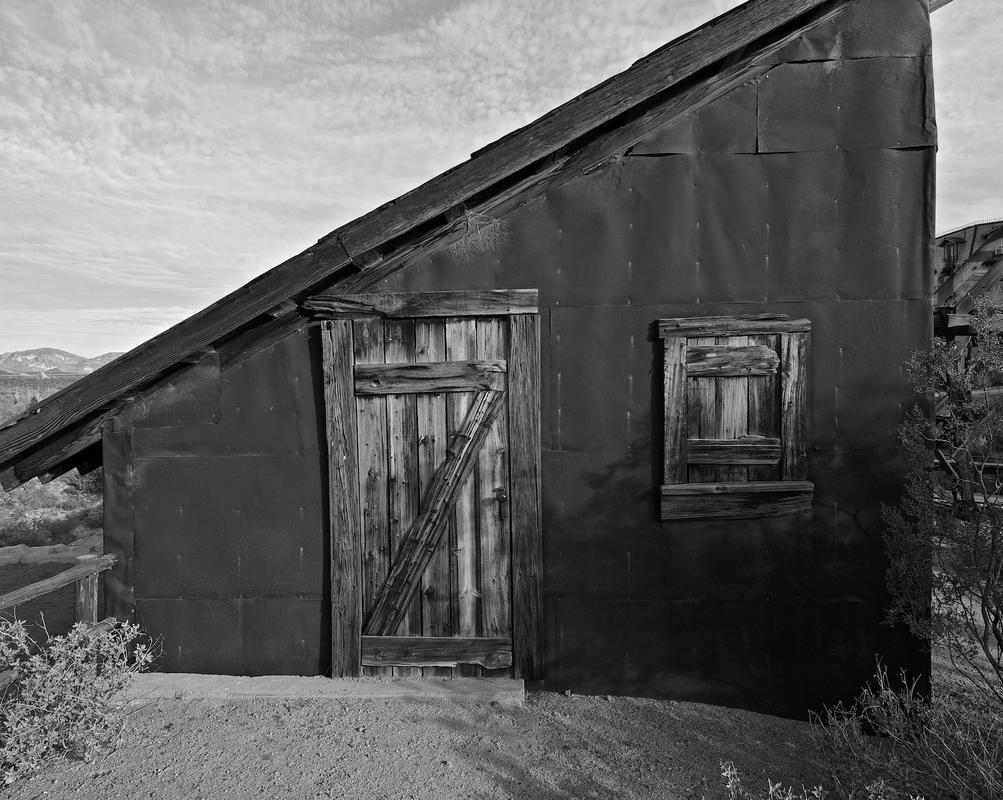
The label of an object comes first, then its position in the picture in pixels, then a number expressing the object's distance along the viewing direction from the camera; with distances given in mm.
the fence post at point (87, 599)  4246
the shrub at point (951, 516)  3428
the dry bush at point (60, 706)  3293
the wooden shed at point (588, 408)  4043
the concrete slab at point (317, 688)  4105
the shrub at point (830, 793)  2629
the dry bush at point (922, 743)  2814
